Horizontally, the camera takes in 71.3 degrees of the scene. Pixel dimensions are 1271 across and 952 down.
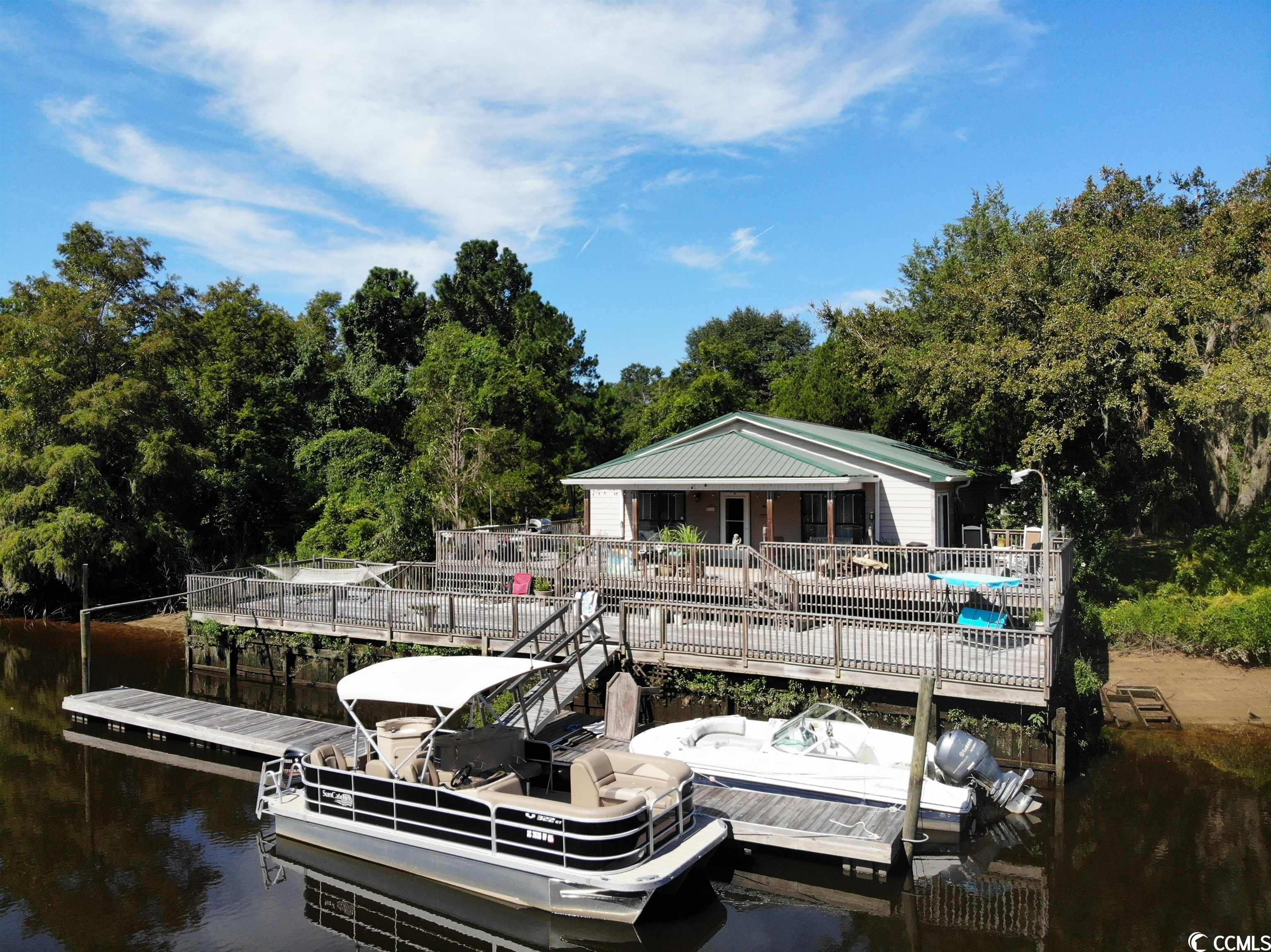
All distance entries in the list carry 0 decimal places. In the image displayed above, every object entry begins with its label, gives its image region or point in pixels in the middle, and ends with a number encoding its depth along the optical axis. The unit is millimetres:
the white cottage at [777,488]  23438
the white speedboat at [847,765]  12742
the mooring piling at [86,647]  22938
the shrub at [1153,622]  21016
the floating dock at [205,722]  16562
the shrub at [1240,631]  19797
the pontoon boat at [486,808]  10469
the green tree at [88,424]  30516
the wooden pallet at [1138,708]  17344
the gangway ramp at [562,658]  15398
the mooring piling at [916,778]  11883
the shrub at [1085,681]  16672
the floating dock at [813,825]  11594
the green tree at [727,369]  42406
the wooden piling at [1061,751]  14234
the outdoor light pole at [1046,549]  15148
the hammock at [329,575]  23531
